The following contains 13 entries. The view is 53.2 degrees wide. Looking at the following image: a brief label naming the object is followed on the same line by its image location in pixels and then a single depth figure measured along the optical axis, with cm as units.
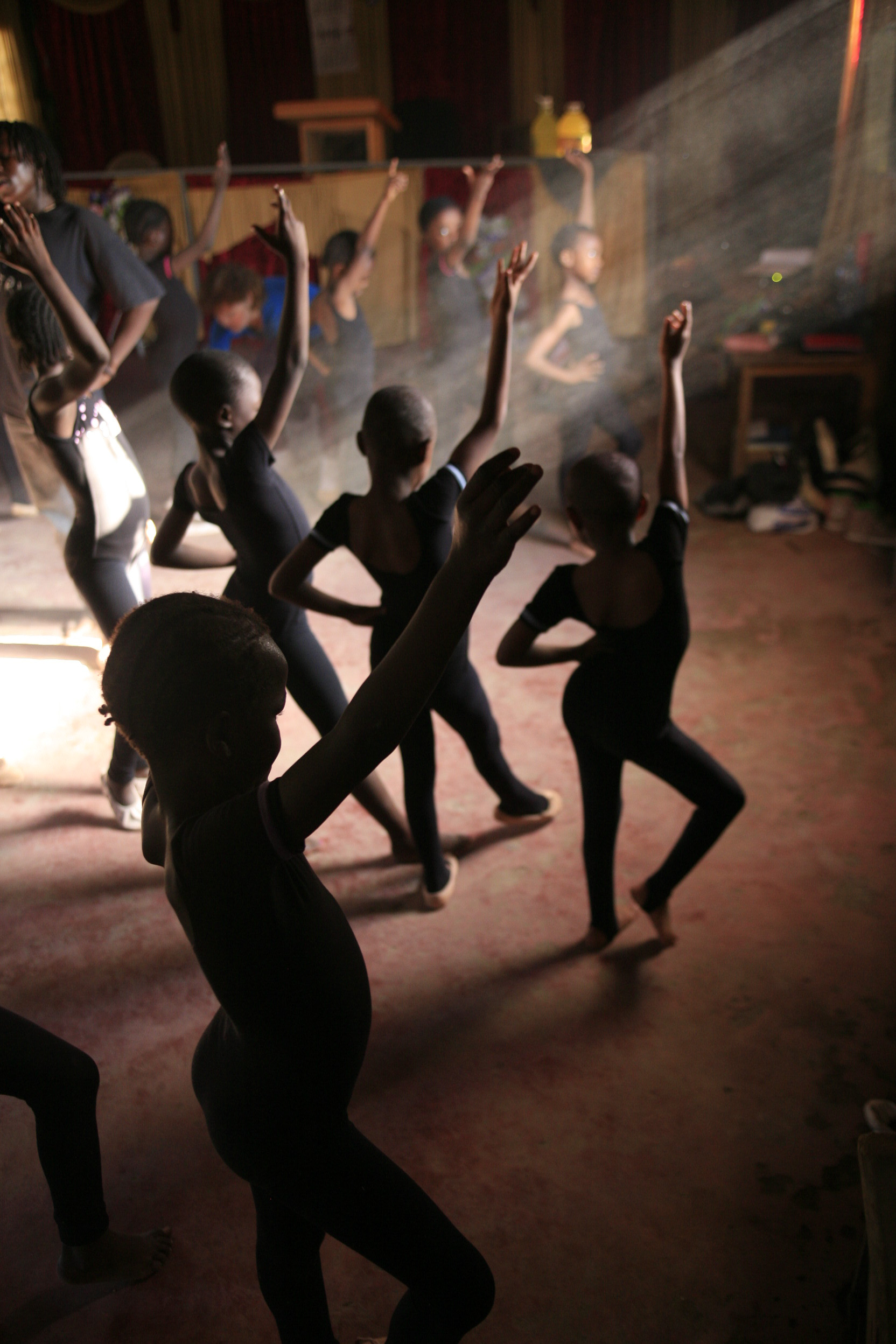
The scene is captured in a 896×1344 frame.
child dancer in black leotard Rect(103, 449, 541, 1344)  86
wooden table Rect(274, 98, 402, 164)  670
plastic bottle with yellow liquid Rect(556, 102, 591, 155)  711
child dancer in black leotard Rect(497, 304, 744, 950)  169
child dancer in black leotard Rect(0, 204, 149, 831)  225
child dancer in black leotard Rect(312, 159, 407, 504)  467
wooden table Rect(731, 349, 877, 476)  491
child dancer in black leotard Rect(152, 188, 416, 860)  192
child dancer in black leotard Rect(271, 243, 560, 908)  179
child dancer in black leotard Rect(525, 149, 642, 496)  419
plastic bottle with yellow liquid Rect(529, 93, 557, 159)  733
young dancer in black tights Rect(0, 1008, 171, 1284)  122
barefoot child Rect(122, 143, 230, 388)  460
